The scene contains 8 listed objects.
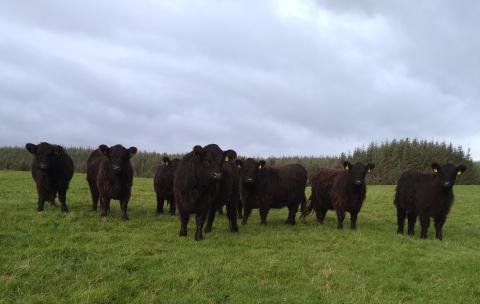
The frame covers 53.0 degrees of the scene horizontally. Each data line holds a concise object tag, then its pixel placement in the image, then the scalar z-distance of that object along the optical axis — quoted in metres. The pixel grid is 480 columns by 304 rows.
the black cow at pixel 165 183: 15.23
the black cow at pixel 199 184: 11.29
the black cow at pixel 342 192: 14.60
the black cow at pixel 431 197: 13.81
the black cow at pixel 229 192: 12.13
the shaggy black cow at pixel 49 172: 13.68
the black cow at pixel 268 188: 15.16
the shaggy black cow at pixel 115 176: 13.29
